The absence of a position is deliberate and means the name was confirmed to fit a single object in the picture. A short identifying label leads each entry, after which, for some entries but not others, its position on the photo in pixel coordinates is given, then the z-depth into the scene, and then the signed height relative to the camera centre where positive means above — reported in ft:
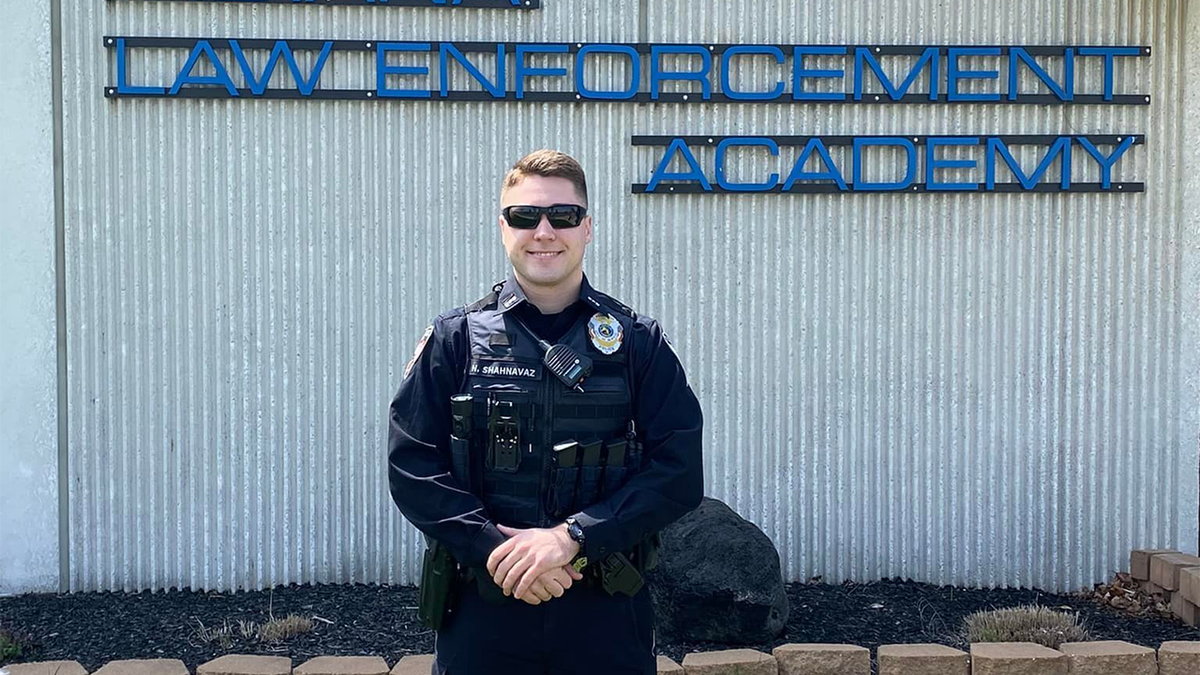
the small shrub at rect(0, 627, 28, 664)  16.69 -4.65
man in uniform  10.37 -1.25
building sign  19.45 +3.59
